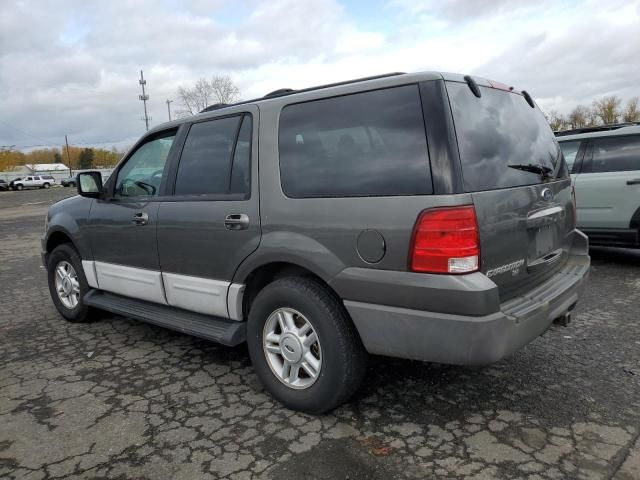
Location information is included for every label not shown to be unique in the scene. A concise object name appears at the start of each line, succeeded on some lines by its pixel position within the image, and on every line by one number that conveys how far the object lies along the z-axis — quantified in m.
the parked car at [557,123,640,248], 6.21
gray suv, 2.42
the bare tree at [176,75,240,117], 44.19
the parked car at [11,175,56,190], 55.44
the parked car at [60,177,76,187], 57.19
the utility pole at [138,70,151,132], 52.41
